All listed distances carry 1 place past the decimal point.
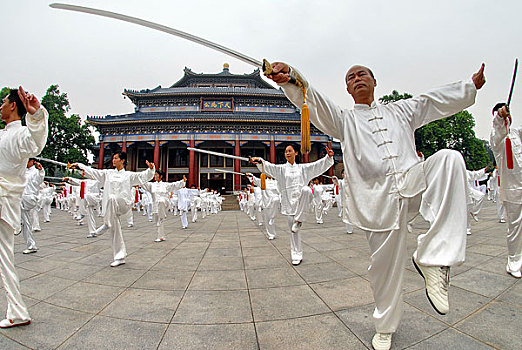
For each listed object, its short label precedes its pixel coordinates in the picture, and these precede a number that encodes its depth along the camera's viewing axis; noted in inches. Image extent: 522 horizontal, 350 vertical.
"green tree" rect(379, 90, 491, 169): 1039.6
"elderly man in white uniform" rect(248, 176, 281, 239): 261.0
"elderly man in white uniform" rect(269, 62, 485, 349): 57.5
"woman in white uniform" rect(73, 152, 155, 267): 162.2
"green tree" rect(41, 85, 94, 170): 962.1
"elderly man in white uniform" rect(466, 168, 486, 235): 294.1
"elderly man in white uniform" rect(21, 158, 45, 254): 194.5
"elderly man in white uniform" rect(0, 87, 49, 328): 82.2
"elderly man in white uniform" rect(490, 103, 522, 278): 123.0
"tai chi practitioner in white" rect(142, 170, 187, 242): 250.1
